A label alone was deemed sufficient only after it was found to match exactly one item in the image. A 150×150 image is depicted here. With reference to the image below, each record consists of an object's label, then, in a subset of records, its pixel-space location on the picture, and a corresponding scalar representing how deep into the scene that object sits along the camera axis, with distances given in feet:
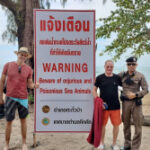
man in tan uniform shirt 14.01
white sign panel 15.60
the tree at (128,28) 32.24
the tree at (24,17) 33.86
